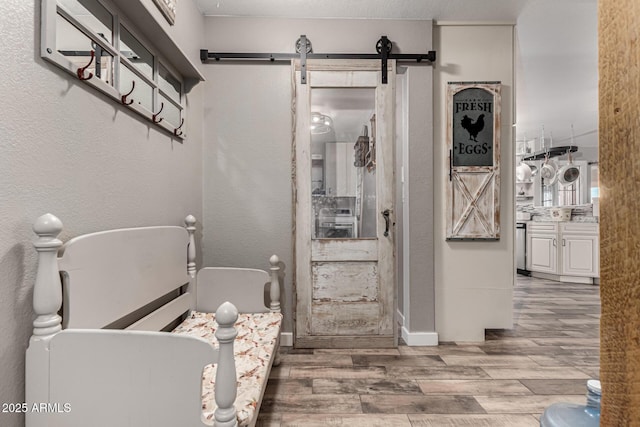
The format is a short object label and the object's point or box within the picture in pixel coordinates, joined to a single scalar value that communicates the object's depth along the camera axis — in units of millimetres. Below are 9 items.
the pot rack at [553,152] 6354
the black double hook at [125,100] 1463
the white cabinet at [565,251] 5039
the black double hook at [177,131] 2041
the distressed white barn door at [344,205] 2600
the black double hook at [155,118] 1741
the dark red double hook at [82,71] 1194
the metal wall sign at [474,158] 2658
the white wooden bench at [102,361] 941
